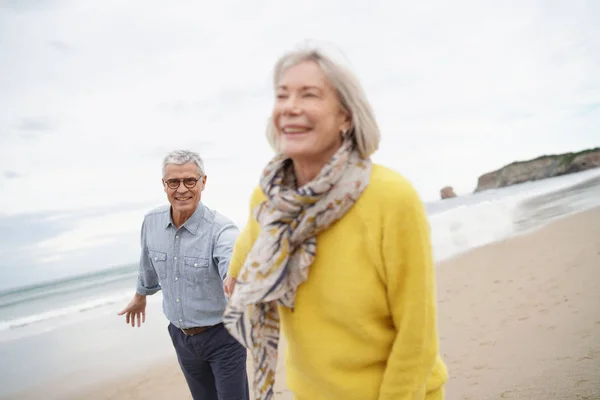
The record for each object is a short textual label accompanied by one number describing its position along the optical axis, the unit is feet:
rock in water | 274.57
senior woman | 3.89
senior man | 7.98
